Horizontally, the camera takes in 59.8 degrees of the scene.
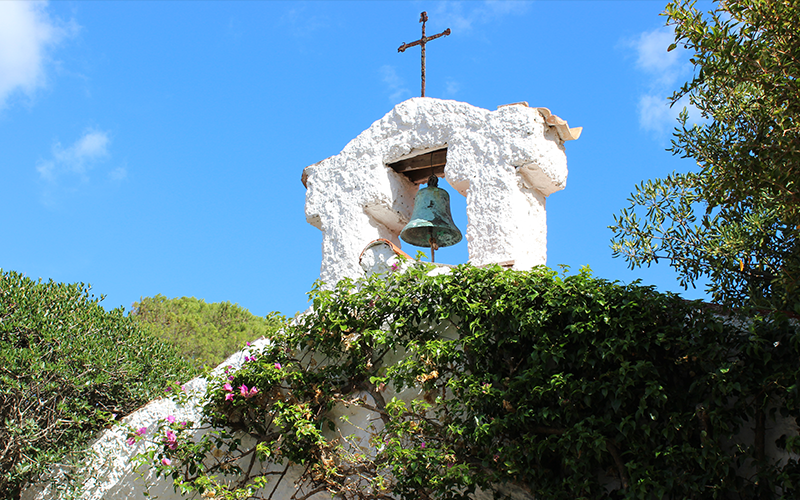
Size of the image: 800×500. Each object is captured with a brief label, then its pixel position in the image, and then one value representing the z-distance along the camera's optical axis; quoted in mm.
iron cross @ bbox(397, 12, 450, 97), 6531
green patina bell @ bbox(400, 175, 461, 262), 5664
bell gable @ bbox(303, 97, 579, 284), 5496
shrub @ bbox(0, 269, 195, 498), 6164
